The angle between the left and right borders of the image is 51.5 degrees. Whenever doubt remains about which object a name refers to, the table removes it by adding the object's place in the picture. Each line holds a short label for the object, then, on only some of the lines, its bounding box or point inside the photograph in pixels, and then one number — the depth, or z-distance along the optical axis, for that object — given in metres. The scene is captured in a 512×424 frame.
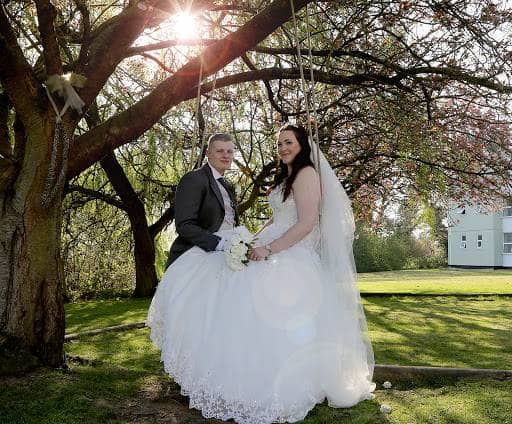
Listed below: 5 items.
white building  33.59
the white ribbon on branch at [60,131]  4.31
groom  3.88
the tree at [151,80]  4.32
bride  3.38
